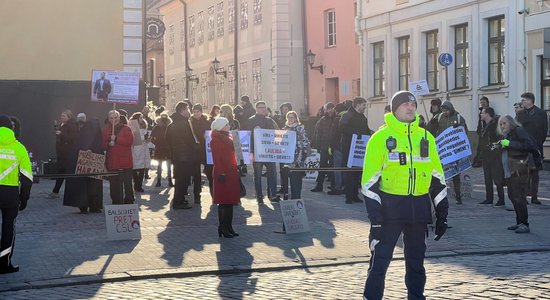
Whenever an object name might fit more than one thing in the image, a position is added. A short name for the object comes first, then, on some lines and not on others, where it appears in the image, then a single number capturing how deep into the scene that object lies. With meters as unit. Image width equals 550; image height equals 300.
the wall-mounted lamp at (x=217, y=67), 50.41
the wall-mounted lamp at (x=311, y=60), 43.95
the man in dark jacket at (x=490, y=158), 16.62
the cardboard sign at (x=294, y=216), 13.15
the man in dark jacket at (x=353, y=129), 17.50
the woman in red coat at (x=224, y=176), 12.86
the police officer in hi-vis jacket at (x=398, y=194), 7.45
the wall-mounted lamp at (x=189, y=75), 55.97
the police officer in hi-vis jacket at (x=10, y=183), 10.34
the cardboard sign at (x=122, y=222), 12.55
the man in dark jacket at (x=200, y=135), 17.30
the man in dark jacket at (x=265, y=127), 17.50
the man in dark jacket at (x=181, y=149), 16.61
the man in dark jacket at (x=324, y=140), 19.89
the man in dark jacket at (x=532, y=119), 17.89
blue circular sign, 27.31
